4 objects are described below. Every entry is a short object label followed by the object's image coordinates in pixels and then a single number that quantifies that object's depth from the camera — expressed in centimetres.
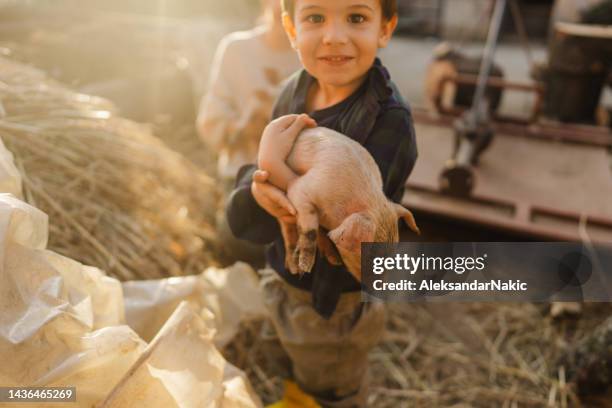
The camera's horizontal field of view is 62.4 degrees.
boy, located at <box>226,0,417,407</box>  78
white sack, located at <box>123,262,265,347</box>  128
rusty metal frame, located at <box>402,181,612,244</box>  222
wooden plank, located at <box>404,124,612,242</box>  228
